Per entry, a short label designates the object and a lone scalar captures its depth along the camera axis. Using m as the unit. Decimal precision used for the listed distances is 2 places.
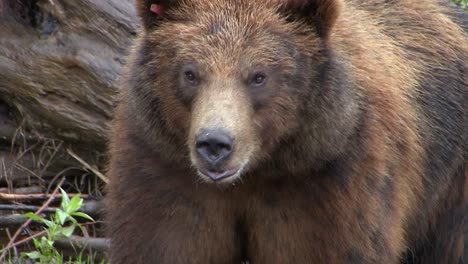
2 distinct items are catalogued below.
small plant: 14.00
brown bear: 10.90
